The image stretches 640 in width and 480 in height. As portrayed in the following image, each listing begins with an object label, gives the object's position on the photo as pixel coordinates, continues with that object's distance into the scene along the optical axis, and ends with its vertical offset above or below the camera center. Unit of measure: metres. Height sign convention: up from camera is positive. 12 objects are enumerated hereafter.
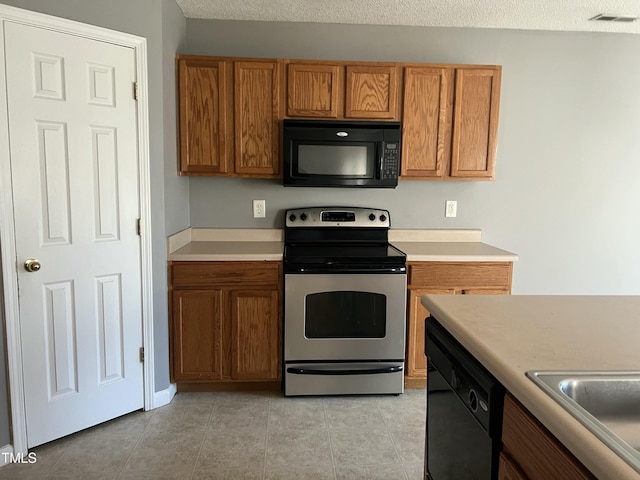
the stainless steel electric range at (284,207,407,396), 2.64 -0.78
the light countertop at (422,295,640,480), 0.75 -0.37
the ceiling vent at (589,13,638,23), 2.88 +1.16
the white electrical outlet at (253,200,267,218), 3.19 -0.12
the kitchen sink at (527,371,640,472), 0.93 -0.41
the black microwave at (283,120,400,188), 2.82 +0.25
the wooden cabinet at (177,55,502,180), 2.81 +0.56
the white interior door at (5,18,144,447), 2.04 -0.17
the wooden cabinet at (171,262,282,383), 2.66 -0.77
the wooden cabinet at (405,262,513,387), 2.76 -0.55
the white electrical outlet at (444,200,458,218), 3.29 -0.10
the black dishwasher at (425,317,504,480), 1.06 -0.60
